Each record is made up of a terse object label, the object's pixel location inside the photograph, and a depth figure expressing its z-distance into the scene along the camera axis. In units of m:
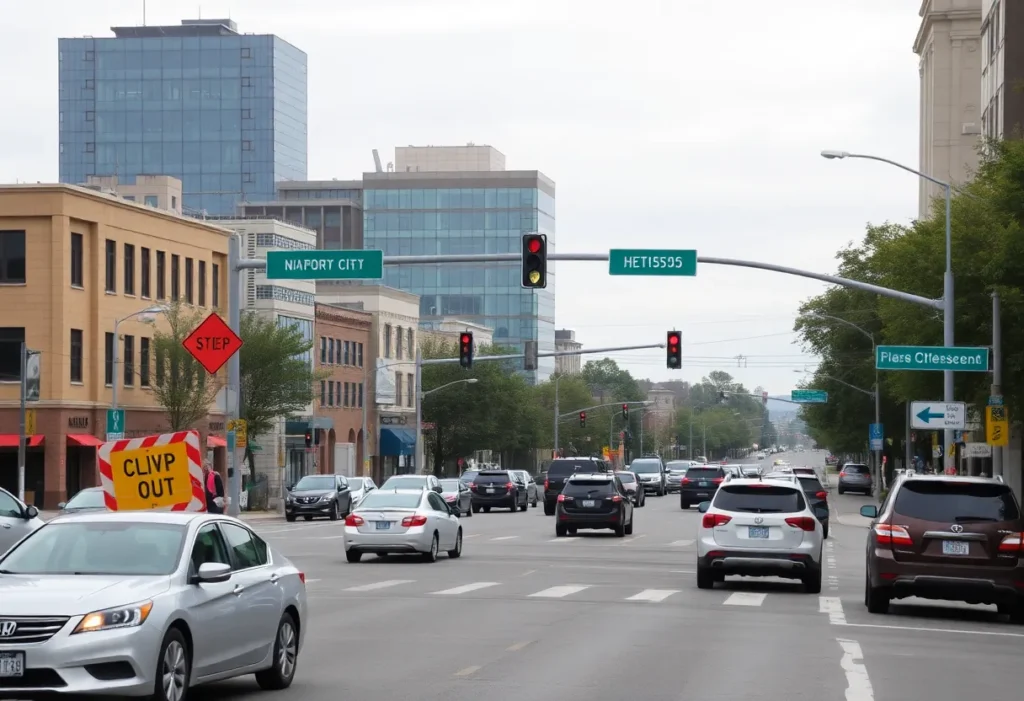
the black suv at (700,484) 64.88
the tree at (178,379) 63.59
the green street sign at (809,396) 93.56
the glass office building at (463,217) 147.75
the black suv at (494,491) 64.81
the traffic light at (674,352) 46.56
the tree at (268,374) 69.31
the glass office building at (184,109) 179.62
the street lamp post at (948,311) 35.78
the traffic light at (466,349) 50.36
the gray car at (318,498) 54.97
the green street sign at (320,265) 31.52
